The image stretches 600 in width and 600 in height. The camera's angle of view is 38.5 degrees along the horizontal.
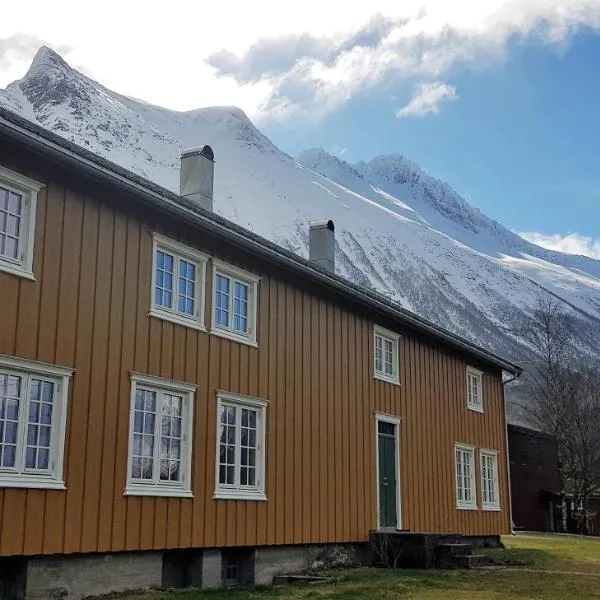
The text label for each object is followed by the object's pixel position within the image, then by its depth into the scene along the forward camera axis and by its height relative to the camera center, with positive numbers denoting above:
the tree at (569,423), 46.41 +4.71
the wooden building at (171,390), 10.80 +1.75
